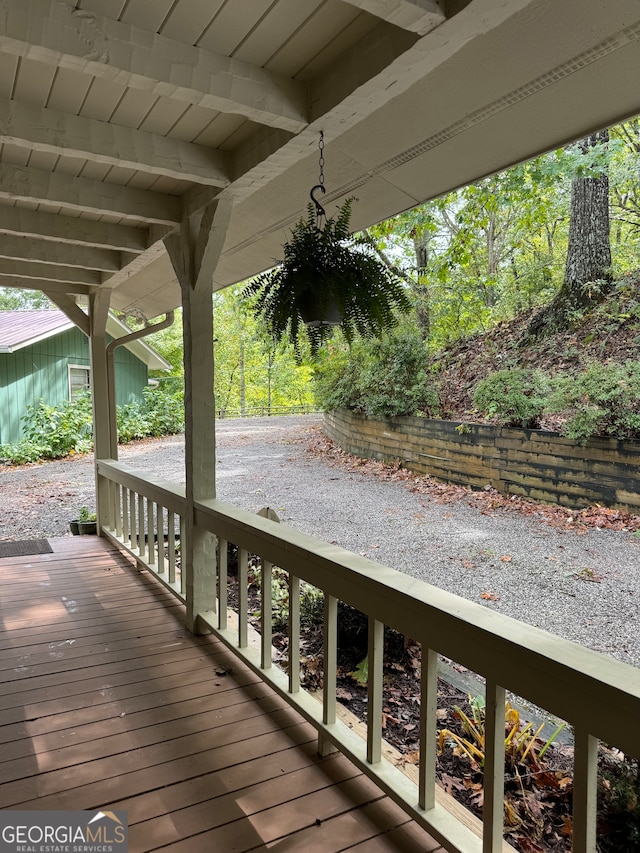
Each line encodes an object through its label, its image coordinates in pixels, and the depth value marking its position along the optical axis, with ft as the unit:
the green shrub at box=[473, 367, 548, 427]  19.61
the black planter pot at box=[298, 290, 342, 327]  6.55
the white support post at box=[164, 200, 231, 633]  9.87
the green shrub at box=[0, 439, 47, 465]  37.14
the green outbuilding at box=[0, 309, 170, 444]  39.17
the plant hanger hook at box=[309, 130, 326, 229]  6.57
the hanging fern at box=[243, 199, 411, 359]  6.53
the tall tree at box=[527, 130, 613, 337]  23.97
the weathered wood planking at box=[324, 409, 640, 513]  16.69
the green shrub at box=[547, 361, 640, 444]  16.88
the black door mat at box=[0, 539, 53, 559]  15.39
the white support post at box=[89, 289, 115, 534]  16.26
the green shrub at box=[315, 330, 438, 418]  25.47
